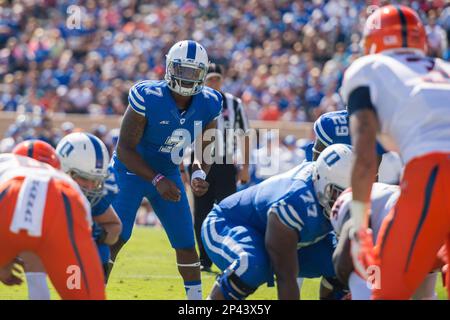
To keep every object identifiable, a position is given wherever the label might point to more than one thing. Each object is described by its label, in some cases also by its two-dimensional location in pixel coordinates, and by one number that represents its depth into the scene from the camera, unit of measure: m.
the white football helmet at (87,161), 10.45
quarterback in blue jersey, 13.24
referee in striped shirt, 18.03
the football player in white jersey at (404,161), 8.86
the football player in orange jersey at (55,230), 9.14
